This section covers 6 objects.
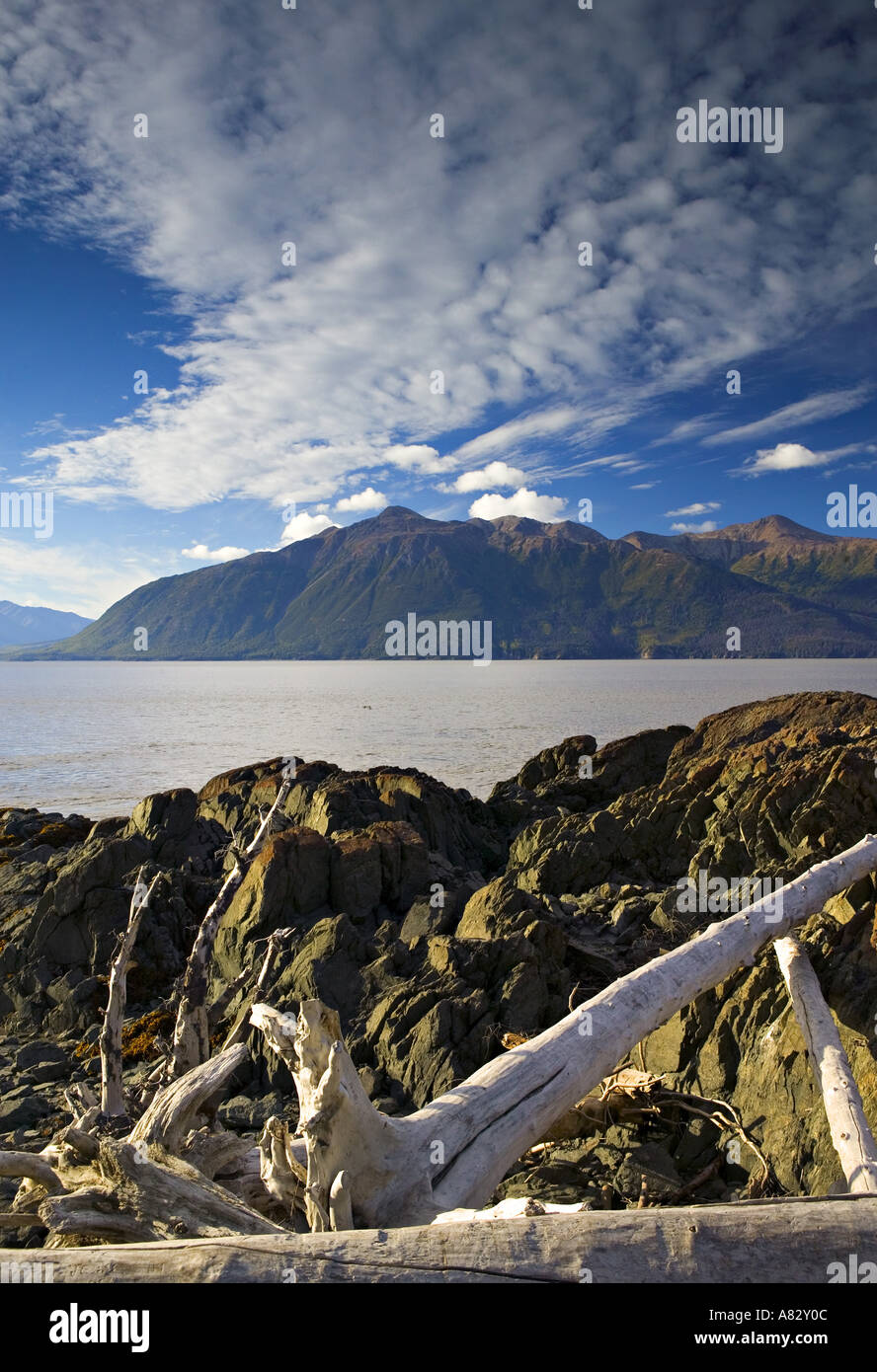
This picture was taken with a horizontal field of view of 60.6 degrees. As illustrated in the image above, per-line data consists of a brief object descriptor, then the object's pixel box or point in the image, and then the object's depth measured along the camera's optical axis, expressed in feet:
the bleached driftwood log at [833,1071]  14.14
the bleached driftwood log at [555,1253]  8.81
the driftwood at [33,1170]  13.84
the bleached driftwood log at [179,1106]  14.75
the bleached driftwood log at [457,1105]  12.76
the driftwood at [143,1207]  11.89
